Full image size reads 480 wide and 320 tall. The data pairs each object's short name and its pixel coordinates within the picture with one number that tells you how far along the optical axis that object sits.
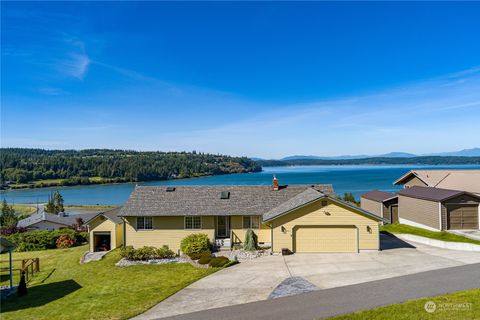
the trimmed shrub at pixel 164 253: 23.48
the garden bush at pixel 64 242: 35.06
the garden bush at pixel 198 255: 21.97
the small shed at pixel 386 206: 35.38
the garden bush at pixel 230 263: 20.01
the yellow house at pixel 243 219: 22.91
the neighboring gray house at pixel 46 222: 43.91
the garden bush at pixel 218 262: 20.05
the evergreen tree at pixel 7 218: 46.32
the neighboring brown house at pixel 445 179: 32.16
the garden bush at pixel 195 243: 23.58
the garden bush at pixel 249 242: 23.42
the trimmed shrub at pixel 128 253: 23.11
